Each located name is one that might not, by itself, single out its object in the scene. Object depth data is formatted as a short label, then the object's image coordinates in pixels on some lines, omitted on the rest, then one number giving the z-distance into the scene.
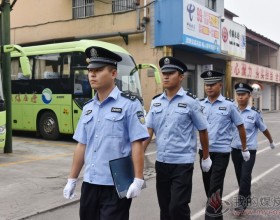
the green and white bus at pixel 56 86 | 13.35
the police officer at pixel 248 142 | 5.66
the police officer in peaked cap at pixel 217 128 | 4.92
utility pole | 11.16
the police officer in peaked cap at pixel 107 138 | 3.21
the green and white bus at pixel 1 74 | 9.80
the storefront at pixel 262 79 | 30.07
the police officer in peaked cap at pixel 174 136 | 4.05
